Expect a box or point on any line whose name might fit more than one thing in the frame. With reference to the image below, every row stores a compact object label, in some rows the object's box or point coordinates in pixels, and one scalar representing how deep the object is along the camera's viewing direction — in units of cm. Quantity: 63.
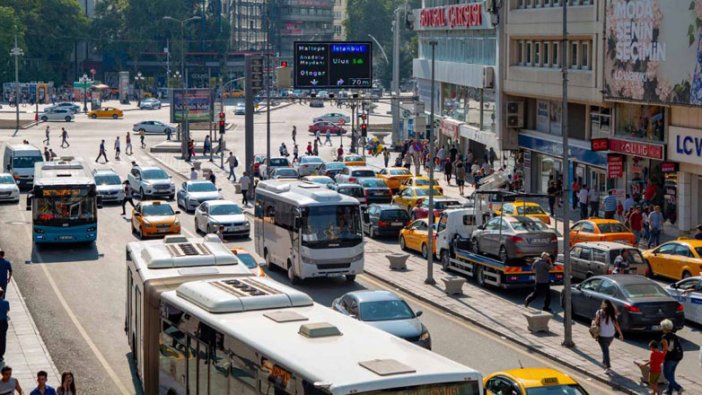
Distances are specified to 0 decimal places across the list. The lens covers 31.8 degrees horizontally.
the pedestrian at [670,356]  2277
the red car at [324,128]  10789
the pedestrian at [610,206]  4678
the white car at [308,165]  6825
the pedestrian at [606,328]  2498
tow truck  3356
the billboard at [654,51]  4225
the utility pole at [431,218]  3558
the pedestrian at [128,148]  8514
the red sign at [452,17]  6519
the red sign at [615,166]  4797
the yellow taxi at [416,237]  4167
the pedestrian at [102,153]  7794
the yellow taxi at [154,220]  4453
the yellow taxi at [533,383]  1827
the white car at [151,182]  5819
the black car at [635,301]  2742
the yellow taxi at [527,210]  4269
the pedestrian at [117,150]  8107
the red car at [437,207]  4694
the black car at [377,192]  5484
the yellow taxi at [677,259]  3433
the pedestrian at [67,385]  1891
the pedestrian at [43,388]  1852
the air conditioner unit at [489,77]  6191
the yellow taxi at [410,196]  5159
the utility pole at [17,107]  10731
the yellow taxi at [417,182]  5421
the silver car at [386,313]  2480
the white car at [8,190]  5638
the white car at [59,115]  12075
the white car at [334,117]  11604
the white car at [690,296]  2927
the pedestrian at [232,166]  6888
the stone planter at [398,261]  3867
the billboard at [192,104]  8856
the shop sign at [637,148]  4565
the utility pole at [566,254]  2698
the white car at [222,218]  4550
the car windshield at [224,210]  4641
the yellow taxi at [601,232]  3941
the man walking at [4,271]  2977
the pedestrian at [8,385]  1927
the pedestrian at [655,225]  4094
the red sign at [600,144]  4945
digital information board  6291
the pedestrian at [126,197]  5275
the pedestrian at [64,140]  8875
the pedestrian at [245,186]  5653
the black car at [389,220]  4641
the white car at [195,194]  5384
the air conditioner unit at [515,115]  6100
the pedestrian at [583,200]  4922
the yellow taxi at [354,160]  6681
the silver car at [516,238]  3347
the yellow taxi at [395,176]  5925
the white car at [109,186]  5628
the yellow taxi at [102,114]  12800
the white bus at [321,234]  3462
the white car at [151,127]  10812
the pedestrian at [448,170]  6606
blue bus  4141
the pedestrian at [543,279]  3102
